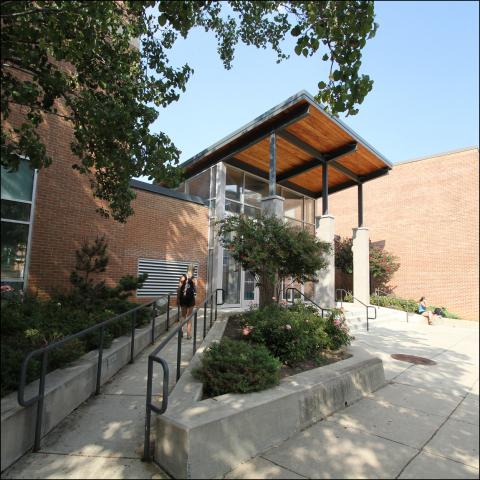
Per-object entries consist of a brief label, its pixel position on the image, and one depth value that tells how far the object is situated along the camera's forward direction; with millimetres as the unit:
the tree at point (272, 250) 7789
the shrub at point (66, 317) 4165
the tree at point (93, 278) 8006
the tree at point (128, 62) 4254
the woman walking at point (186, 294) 7863
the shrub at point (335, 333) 6754
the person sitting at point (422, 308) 15969
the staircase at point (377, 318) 13061
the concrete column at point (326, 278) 14345
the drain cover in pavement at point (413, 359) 7508
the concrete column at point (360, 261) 17312
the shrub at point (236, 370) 4039
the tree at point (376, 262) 20438
